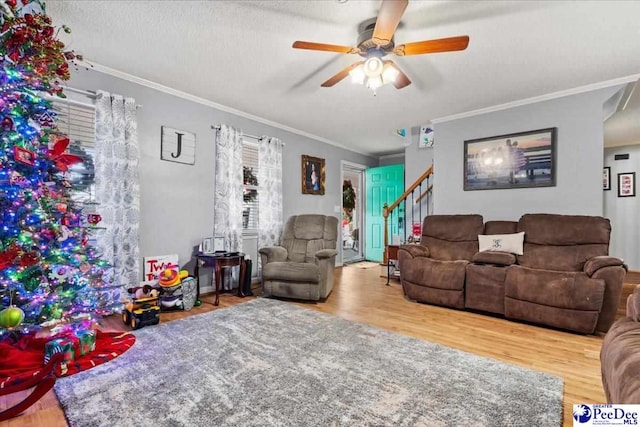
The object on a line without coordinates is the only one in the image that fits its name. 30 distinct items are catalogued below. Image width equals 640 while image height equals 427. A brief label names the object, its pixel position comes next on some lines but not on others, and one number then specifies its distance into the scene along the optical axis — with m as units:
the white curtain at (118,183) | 2.99
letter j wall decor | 3.57
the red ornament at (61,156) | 2.10
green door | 6.27
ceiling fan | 1.82
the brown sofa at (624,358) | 0.98
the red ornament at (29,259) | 1.93
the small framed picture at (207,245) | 3.77
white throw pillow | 3.38
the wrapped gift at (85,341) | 2.13
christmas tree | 1.89
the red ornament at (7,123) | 1.90
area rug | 1.52
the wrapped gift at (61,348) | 1.99
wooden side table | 3.45
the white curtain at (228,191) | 4.03
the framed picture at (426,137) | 4.84
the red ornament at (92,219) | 2.32
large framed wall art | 3.68
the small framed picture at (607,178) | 5.54
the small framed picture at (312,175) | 5.38
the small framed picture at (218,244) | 3.96
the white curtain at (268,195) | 4.58
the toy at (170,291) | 3.17
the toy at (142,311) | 2.69
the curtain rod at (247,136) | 4.02
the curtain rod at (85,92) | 2.86
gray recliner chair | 3.52
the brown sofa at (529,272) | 2.62
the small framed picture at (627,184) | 5.31
